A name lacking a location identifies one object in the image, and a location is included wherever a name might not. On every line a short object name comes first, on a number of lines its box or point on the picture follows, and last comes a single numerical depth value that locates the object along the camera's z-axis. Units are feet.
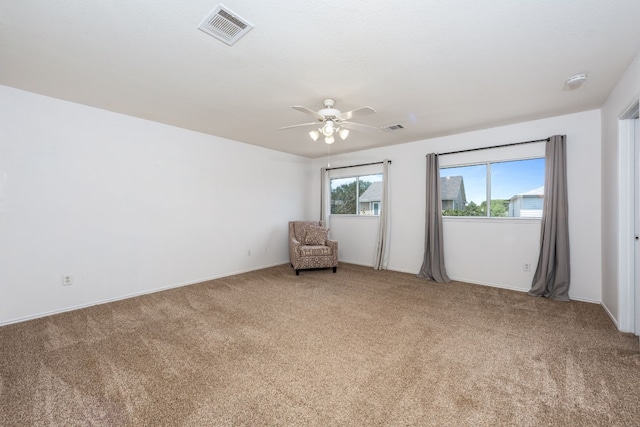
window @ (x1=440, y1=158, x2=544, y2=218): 13.28
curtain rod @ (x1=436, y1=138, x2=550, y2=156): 12.73
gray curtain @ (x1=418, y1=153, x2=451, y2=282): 15.25
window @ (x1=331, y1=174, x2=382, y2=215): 19.04
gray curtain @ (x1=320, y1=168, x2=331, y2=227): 20.88
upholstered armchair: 16.44
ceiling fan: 9.16
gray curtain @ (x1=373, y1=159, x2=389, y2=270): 17.74
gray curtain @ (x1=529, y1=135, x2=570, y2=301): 11.98
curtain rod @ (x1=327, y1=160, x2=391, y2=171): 18.41
